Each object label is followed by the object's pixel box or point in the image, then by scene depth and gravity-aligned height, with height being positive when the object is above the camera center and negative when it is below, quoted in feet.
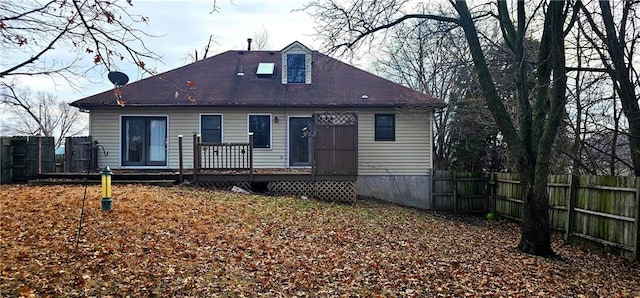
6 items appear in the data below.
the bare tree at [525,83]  29.27 +3.80
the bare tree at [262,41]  102.80 +21.11
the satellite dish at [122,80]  52.70 +6.58
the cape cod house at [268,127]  55.01 +1.54
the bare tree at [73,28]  14.88 +3.43
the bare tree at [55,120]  117.08 +5.00
